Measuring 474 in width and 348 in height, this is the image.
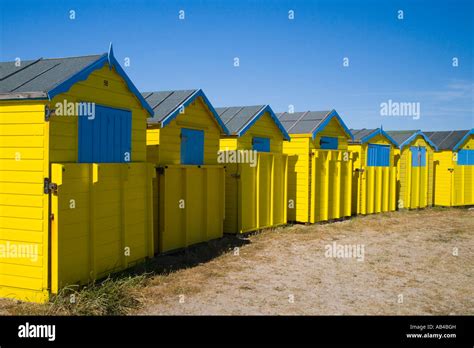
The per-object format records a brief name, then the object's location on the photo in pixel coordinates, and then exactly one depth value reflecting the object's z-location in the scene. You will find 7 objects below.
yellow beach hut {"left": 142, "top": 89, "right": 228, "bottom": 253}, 10.09
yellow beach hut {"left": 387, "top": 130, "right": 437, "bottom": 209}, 20.75
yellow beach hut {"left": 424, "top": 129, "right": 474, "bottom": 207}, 22.66
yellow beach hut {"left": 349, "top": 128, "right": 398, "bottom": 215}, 18.30
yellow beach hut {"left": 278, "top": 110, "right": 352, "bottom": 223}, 15.34
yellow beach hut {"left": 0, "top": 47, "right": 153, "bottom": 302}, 6.74
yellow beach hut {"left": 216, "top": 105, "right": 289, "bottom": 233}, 12.92
